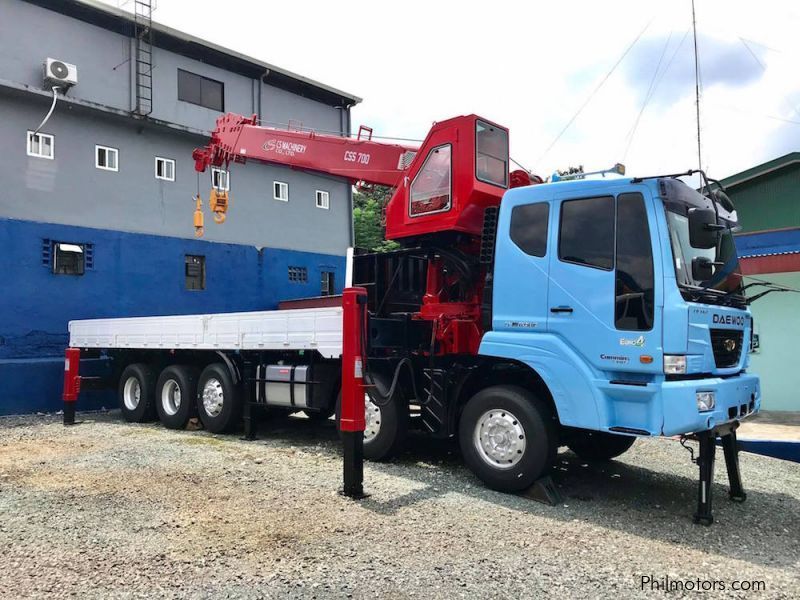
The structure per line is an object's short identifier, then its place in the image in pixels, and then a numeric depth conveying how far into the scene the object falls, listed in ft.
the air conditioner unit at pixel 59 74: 48.84
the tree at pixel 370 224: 109.91
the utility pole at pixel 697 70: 28.17
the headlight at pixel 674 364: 16.17
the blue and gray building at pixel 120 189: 41.16
